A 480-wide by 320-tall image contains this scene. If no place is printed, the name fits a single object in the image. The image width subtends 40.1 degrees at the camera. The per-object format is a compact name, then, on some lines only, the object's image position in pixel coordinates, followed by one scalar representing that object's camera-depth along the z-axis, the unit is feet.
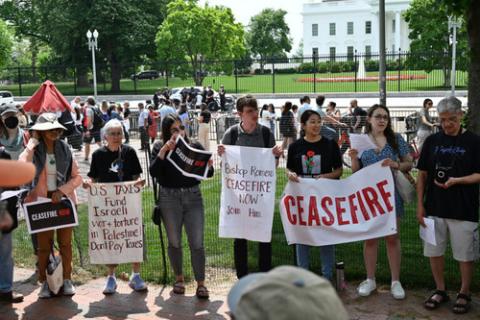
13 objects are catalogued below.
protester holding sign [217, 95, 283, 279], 22.53
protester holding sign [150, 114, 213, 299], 22.39
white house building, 350.84
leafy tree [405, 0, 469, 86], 157.07
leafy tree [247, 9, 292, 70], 381.60
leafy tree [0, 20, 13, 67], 172.65
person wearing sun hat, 22.89
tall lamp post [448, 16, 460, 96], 100.17
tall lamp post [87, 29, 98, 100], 137.92
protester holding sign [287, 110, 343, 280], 21.89
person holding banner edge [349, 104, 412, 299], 21.77
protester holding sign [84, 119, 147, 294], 23.43
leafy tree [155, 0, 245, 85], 176.65
